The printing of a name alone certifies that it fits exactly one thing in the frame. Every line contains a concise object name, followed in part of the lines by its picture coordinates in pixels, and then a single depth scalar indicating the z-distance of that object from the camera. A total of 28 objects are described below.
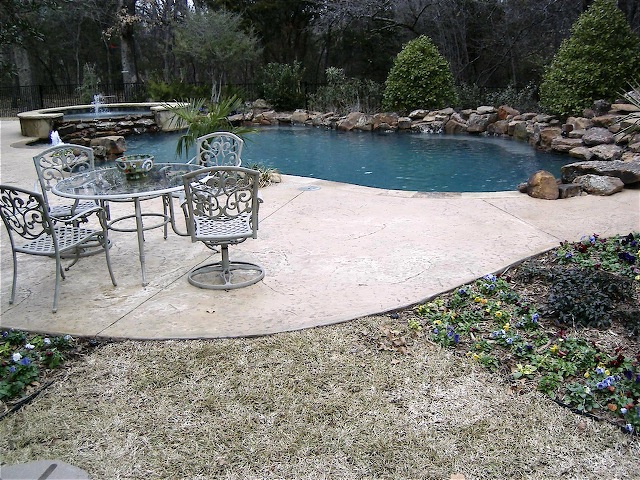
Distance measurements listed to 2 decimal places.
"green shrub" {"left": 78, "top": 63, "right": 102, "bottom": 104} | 16.52
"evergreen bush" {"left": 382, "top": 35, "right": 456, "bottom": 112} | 13.48
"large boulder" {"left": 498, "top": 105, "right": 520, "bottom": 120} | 12.51
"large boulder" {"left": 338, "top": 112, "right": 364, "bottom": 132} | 13.88
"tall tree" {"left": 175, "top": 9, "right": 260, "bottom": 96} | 16.58
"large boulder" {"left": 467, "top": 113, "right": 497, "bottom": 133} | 12.51
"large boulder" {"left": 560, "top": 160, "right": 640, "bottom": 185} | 6.11
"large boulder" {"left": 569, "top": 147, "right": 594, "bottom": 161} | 8.84
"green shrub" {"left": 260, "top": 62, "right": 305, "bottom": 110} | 16.28
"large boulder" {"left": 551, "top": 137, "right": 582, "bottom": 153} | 9.60
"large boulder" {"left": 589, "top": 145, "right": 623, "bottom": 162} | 8.30
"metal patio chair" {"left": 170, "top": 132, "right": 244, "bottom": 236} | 4.81
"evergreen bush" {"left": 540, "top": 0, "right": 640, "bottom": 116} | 10.17
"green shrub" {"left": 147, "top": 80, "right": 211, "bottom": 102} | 15.00
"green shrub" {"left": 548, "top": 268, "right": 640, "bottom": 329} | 3.16
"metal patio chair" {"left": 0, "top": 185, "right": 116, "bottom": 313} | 3.18
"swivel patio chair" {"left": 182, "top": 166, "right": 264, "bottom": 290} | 3.38
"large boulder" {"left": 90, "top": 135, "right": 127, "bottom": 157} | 9.80
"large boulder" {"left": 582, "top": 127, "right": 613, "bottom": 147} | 9.04
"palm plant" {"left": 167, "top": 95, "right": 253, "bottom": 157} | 6.78
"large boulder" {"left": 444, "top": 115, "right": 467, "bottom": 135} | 12.81
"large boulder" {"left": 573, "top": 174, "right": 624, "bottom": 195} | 5.90
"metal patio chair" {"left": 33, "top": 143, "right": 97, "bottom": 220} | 4.22
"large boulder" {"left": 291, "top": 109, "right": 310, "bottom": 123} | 15.23
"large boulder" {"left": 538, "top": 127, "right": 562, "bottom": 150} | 10.28
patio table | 3.67
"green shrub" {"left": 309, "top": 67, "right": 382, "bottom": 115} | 15.39
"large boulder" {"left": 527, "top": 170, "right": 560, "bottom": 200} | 5.84
